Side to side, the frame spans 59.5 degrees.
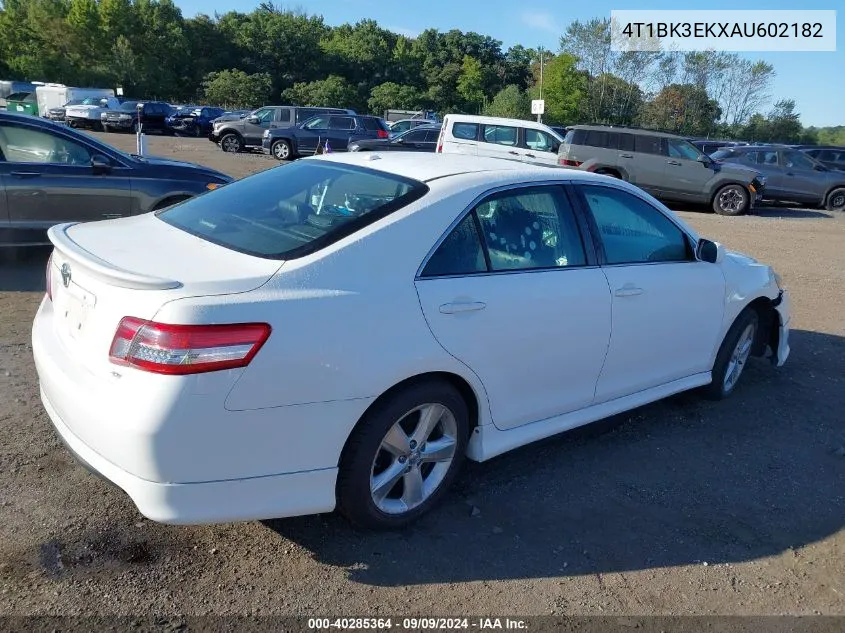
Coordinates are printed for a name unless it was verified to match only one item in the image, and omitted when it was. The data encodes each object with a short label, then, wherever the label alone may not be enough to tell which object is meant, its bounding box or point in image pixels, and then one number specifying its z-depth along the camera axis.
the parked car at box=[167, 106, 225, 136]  36.88
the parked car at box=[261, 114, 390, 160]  24.91
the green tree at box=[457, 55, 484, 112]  78.50
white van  18.48
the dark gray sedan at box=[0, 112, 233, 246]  6.93
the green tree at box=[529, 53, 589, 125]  60.41
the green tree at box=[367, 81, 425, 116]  69.81
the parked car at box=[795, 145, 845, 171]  22.76
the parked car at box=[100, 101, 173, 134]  33.78
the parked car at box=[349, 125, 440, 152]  21.97
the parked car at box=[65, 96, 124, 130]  34.38
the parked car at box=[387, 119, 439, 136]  30.93
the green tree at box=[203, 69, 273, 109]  65.56
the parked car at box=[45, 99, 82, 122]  34.34
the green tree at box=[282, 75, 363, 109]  67.31
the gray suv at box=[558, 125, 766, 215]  17.36
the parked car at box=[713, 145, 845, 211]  19.78
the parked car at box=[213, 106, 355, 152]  26.36
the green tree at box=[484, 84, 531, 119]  53.34
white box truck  36.69
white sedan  2.61
